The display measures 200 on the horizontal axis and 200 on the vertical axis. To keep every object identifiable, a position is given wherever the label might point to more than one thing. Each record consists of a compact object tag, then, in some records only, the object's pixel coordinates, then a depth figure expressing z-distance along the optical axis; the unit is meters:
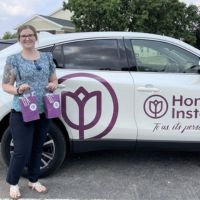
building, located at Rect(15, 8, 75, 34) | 36.72
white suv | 4.61
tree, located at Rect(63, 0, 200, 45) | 30.25
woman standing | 3.99
